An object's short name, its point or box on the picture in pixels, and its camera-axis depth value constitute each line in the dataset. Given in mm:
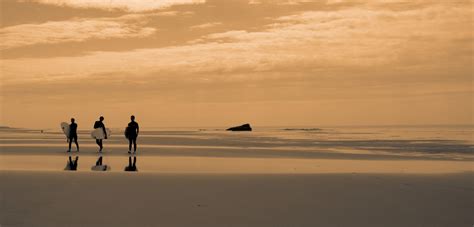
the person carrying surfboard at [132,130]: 29484
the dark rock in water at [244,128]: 109325
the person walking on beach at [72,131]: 30516
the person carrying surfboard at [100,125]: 30359
